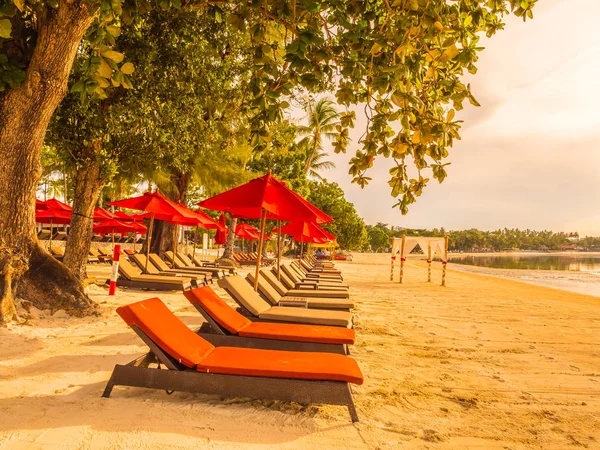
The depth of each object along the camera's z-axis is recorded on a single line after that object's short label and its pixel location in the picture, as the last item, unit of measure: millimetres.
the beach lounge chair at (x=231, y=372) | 3395
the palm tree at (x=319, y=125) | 34969
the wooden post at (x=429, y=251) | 20620
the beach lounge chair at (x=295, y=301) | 7223
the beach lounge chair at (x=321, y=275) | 13500
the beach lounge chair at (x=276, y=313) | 5543
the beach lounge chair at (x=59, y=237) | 26978
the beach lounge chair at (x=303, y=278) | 11431
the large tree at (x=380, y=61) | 2908
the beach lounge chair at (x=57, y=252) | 16594
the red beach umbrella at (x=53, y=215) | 17750
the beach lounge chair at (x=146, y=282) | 10898
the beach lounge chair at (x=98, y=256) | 21047
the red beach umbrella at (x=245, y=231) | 27405
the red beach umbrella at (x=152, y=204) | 11484
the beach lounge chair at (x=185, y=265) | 14355
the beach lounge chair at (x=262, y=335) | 4617
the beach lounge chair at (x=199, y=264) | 17122
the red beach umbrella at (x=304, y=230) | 13606
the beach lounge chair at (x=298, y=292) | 8445
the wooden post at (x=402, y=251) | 20289
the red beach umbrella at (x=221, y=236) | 20694
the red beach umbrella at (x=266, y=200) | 6777
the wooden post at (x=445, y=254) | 19567
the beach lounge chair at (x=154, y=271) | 12436
